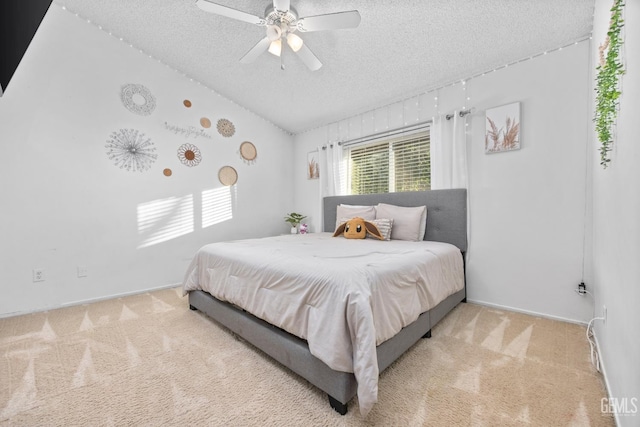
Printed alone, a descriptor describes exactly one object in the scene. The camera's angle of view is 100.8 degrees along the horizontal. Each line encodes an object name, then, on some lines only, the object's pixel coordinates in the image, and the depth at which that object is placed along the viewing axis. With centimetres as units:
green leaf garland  112
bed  123
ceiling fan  189
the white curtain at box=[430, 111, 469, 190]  278
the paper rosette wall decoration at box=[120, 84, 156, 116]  308
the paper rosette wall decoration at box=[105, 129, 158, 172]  300
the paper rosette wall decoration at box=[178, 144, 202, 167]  350
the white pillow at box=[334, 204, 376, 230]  321
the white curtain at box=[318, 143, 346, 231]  400
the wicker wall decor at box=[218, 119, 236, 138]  385
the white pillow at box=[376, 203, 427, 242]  279
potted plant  442
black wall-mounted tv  76
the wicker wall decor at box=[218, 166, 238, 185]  385
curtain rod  285
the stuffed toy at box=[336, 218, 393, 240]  282
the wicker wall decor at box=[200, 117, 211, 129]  368
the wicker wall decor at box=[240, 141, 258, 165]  409
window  323
